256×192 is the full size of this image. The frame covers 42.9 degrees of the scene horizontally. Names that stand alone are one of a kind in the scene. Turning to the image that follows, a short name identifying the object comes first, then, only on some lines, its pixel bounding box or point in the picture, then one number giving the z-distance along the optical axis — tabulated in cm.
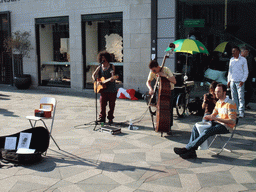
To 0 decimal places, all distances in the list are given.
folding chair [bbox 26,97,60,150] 595
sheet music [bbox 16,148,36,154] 516
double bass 654
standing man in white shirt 845
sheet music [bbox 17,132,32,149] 532
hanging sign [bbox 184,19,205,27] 1188
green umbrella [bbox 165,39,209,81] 830
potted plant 1484
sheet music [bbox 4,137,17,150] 532
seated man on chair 528
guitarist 765
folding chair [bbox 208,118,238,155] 560
